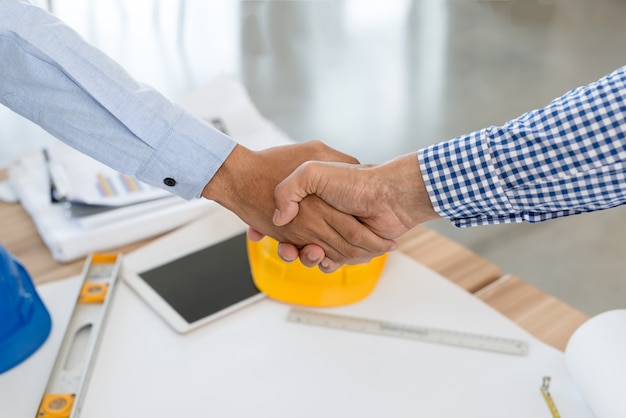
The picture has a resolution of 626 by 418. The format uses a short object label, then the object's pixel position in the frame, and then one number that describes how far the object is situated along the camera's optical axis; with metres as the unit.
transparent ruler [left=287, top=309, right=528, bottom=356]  1.16
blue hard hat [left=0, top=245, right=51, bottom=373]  1.11
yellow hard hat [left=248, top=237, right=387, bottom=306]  1.24
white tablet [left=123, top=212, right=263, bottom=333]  1.24
